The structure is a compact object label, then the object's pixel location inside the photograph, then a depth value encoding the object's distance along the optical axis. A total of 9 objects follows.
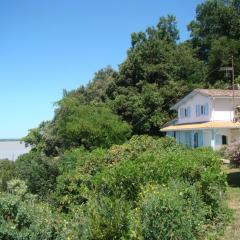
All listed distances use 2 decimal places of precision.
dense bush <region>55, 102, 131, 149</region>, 25.24
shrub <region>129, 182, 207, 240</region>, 5.77
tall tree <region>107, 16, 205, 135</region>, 36.37
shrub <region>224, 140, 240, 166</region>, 13.69
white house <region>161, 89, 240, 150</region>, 29.72
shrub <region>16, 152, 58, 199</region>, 13.12
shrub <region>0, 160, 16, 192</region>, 14.62
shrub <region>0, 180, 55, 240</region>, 5.84
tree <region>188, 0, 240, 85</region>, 42.16
